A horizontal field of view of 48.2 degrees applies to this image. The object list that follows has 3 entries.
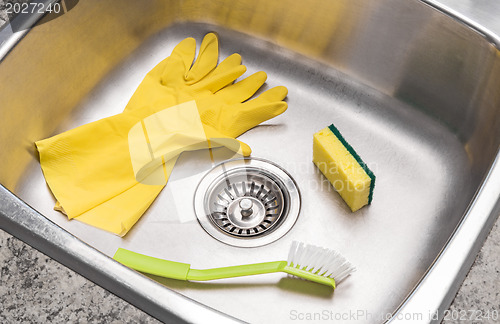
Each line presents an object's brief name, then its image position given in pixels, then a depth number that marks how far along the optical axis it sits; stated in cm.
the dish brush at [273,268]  81
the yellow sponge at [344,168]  85
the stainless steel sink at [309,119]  84
